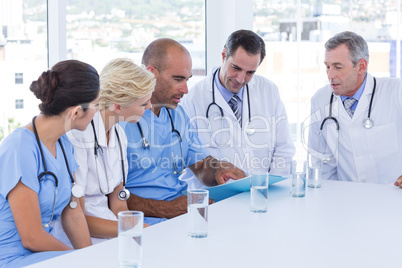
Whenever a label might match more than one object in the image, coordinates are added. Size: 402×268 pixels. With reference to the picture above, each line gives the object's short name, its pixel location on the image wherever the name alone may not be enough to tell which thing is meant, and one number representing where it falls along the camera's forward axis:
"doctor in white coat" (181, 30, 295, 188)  2.74
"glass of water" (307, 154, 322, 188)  2.19
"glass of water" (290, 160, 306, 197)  2.00
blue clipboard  1.97
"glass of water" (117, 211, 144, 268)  1.18
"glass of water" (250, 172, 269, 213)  1.78
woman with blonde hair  1.95
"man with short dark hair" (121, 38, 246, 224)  2.25
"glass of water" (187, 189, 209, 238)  1.45
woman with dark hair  1.59
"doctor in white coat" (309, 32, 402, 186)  2.68
